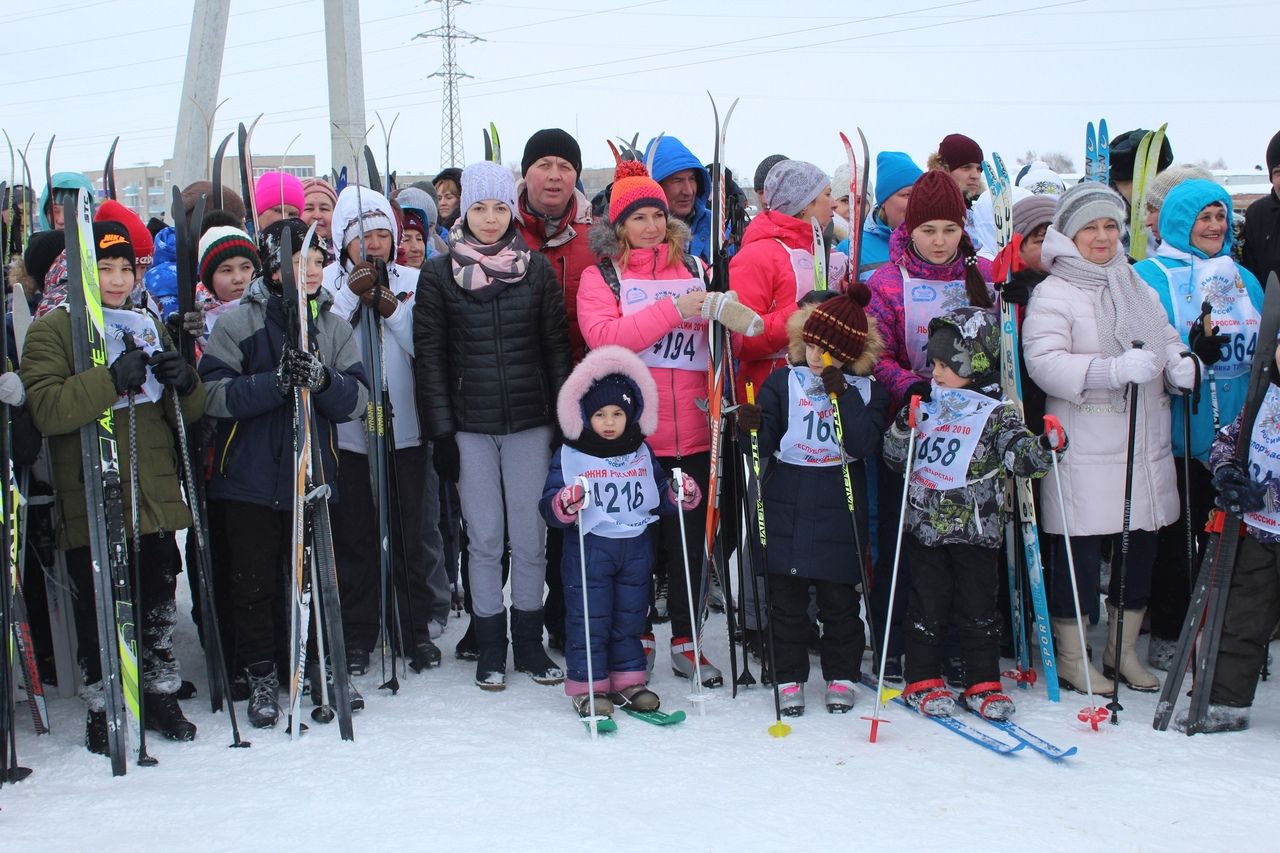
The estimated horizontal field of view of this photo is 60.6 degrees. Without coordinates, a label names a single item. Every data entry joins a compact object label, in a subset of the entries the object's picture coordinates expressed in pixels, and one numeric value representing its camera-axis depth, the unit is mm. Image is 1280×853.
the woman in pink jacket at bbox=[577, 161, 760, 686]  4336
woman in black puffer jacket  4289
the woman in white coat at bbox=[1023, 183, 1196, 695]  4145
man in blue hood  5109
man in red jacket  4797
